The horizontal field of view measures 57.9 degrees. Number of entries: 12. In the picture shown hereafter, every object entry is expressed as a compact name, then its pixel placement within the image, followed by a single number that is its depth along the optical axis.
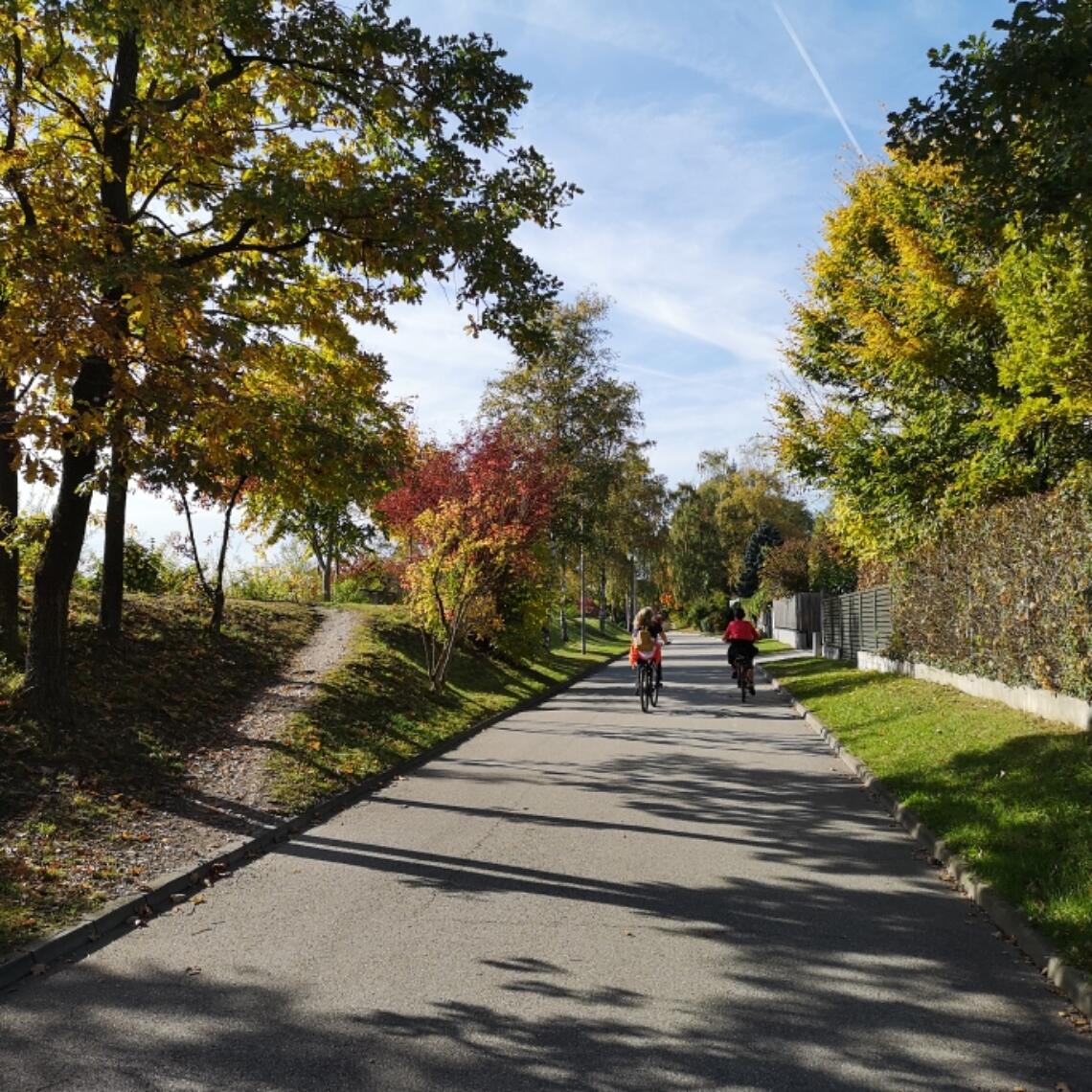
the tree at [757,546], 68.28
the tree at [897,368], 17.58
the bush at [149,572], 21.62
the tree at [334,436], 11.16
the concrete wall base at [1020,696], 10.66
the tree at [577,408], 32.69
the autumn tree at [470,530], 17.02
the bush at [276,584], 27.11
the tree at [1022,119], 7.04
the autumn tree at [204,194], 7.97
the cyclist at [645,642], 18.62
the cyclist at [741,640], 20.72
